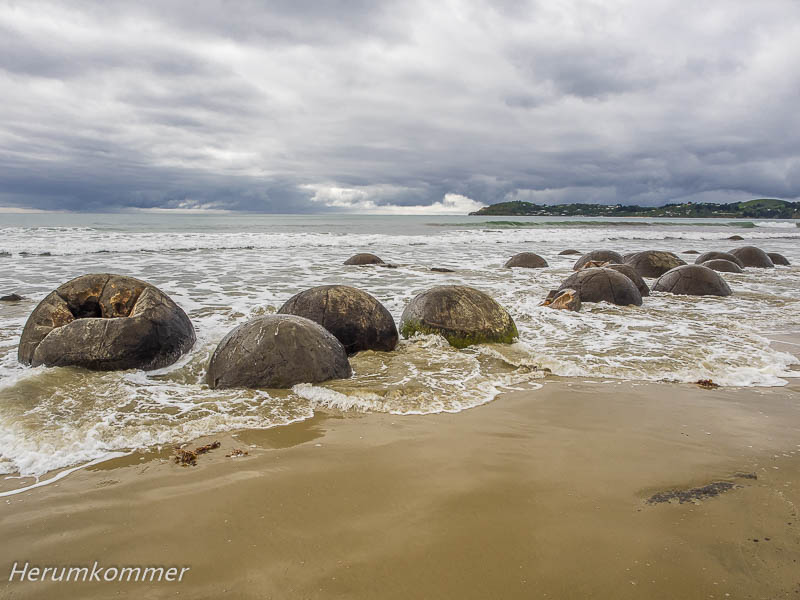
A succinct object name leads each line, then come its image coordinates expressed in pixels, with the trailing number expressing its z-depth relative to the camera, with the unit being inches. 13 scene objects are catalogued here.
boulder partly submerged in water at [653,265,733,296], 402.3
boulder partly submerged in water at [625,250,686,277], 502.0
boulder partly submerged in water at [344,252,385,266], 614.9
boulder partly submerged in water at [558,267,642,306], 352.5
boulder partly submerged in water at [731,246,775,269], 627.8
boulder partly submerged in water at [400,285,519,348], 238.2
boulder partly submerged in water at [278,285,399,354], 217.9
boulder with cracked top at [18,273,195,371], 184.7
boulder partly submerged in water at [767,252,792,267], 671.8
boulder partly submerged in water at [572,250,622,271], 519.5
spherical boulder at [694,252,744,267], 600.6
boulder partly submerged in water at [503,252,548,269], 610.2
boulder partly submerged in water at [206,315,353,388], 170.9
